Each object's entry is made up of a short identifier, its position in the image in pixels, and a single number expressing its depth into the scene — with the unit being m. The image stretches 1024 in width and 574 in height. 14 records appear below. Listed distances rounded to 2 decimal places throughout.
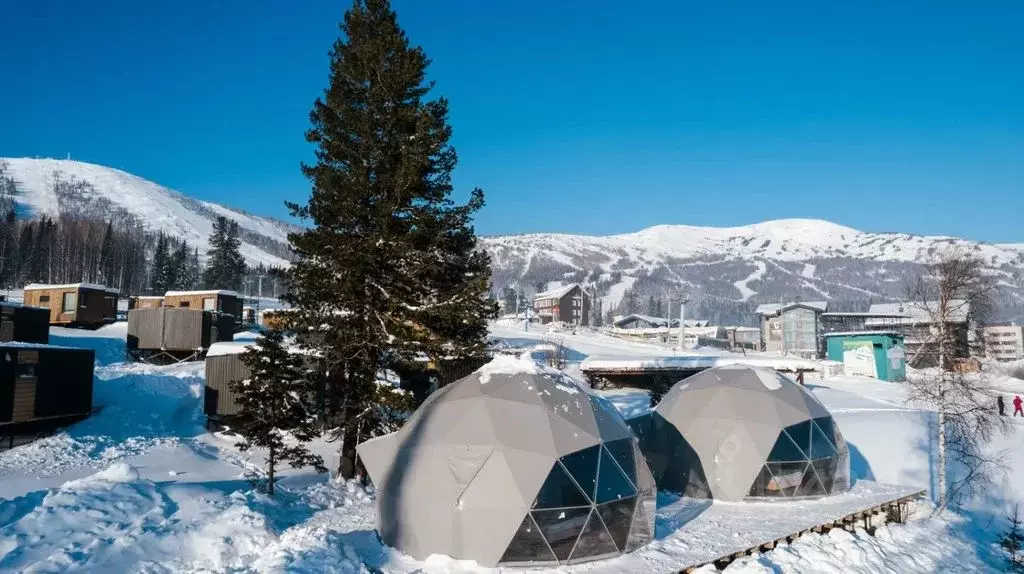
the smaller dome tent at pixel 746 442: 15.25
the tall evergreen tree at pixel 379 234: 15.85
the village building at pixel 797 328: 57.22
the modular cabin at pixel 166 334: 30.66
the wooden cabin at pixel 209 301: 39.62
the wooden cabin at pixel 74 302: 38.25
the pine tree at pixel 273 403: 14.77
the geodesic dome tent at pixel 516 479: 10.27
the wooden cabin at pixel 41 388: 19.41
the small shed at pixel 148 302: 45.62
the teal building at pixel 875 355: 40.66
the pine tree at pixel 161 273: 74.62
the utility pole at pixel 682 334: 53.41
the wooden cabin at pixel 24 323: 24.95
